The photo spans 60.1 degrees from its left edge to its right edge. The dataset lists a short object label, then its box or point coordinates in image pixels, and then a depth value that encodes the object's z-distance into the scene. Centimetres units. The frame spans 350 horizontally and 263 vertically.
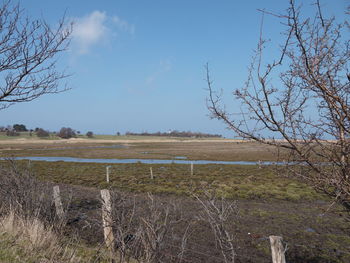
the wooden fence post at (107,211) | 522
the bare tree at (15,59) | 573
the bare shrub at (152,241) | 450
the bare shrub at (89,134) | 17780
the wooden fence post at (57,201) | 807
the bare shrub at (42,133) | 15250
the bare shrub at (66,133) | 15619
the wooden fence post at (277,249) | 361
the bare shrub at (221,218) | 349
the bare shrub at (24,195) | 746
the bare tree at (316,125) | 254
